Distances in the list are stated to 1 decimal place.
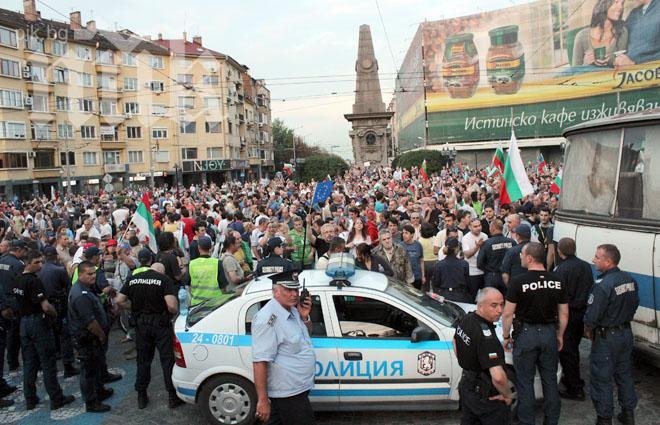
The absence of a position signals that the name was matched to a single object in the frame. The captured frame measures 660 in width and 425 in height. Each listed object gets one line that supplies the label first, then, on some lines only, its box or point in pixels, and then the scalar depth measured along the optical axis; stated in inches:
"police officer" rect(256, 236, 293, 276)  280.1
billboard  1915.6
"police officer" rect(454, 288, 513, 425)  153.4
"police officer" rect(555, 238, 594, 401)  228.5
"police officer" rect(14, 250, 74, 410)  243.6
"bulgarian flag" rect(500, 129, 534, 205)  429.1
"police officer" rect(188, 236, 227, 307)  275.7
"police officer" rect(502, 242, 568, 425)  190.2
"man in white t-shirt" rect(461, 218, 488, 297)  323.9
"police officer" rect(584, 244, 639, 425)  197.2
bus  216.4
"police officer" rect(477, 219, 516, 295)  302.2
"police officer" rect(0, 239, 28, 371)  286.4
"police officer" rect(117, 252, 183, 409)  239.1
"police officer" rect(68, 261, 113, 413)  238.7
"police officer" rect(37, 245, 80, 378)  279.4
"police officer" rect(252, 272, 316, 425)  152.7
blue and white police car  207.2
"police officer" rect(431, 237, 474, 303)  286.4
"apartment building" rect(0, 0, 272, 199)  1739.7
